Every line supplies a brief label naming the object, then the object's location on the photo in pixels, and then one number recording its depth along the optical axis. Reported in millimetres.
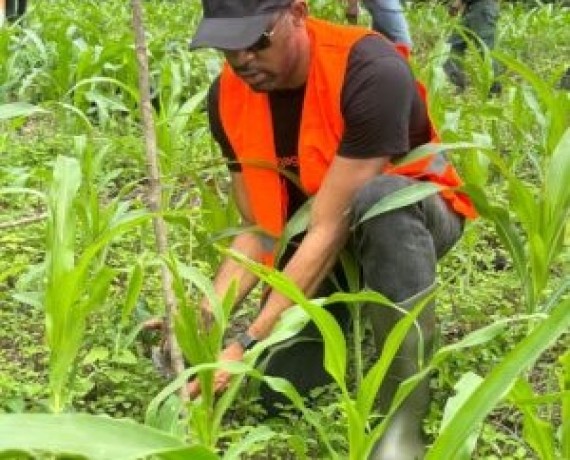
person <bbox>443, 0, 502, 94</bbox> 5750
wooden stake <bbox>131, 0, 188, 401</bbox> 1415
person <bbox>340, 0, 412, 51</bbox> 5113
